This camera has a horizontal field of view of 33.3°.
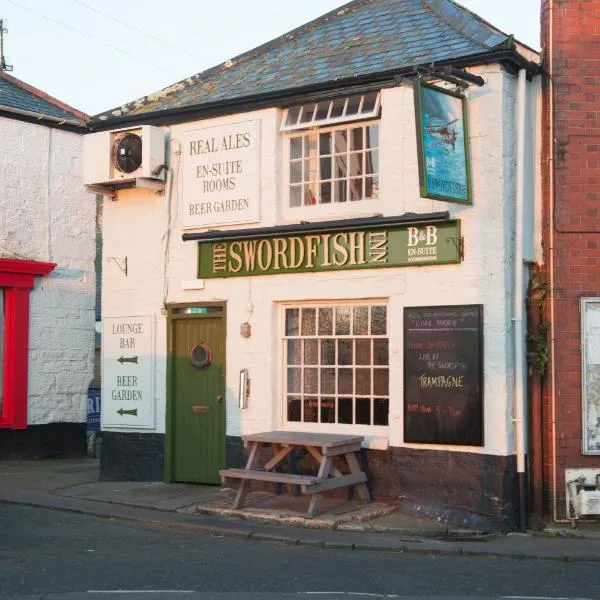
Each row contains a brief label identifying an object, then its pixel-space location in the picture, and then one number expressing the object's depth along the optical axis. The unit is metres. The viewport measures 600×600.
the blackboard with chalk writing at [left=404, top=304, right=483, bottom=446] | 10.77
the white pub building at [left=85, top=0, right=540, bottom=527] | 10.76
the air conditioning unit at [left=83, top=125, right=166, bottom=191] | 13.02
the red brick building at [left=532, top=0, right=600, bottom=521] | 10.72
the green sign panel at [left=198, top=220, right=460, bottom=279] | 11.12
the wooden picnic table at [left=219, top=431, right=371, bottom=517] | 10.66
